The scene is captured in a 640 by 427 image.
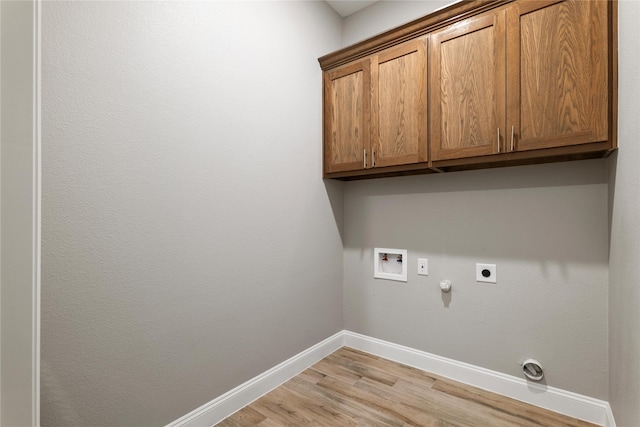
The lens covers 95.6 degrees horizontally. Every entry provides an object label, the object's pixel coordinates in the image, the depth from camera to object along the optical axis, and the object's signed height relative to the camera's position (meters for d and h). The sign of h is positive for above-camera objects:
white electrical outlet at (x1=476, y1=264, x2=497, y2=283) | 1.87 -0.39
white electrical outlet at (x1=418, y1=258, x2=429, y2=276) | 2.13 -0.39
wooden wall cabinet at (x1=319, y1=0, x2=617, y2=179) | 1.36 +0.71
